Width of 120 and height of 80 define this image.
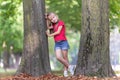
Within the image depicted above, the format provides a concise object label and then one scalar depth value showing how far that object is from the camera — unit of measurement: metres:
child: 11.18
